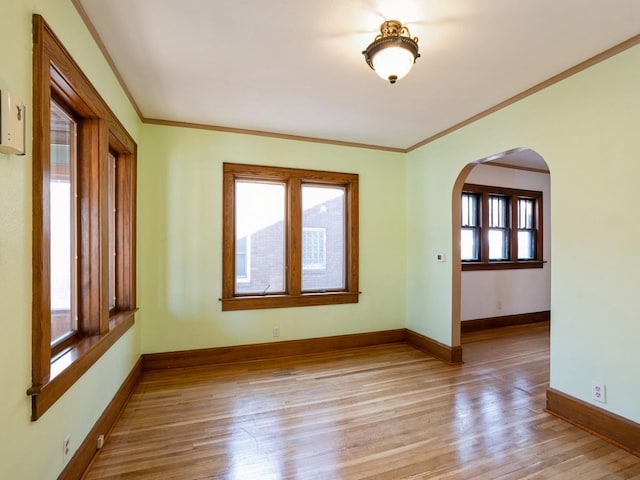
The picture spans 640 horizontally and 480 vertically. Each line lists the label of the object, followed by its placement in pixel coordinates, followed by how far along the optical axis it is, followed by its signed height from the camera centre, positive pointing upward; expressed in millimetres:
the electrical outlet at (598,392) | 2238 -1105
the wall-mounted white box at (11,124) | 1117 +432
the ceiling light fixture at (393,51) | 1924 +1165
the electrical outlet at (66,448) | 1658 -1112
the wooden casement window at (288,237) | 3730 +26
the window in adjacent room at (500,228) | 5094 +171
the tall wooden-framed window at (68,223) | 1396 +102
